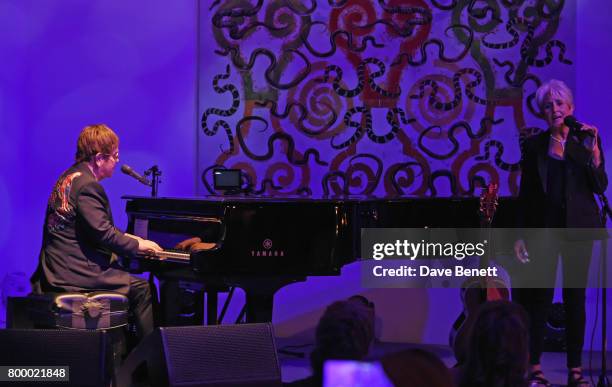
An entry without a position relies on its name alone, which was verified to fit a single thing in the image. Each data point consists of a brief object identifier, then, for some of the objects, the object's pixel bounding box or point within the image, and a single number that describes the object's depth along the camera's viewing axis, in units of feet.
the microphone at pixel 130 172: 27.54
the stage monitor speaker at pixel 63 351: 13.75
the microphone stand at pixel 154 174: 29.78
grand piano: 25.46
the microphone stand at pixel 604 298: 24.29
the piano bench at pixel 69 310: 23.56
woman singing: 26.20
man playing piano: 24.38
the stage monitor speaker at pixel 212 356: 13.85
